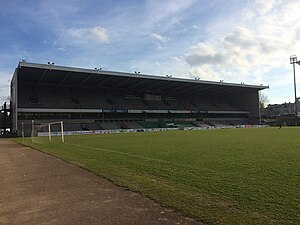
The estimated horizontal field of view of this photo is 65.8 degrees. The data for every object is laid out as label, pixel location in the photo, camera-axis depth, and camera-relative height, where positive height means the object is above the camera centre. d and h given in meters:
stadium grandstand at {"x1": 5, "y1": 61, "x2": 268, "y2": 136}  49.03 +5.31
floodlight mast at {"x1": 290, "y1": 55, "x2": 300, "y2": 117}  69.63 +17.23
